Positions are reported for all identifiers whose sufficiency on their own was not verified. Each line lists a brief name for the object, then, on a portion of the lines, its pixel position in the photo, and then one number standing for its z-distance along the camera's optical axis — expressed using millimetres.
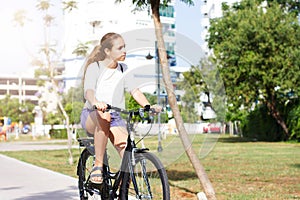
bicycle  4520
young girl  4836
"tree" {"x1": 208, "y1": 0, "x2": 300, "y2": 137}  23844
